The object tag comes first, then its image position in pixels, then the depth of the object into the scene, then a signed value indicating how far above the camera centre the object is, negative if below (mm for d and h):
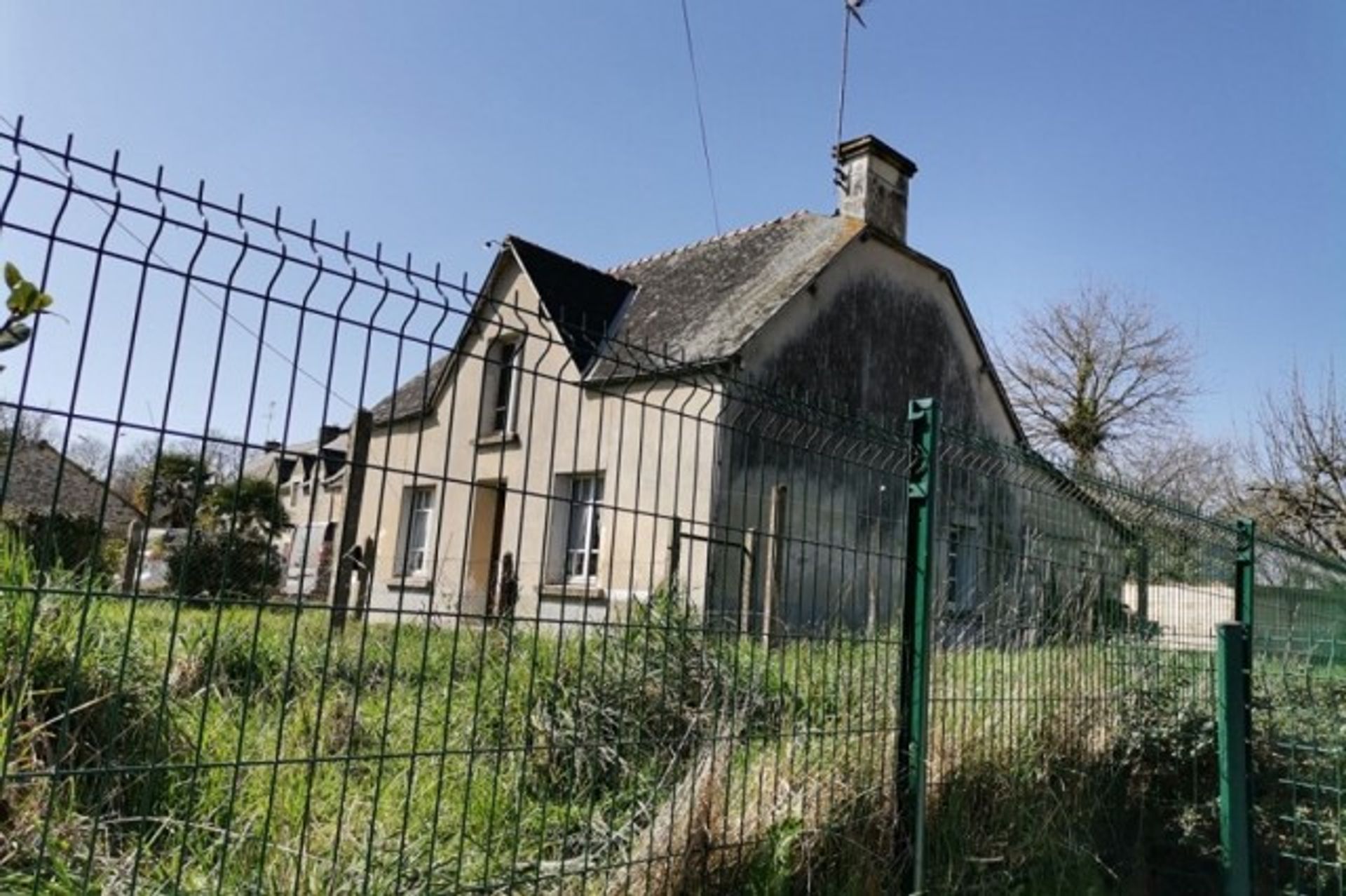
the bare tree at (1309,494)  18109 +2636
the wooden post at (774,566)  3602 +92
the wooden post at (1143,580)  5328 +206
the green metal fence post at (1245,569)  5492 +328
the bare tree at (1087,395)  28266 +6675
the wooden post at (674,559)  3311 +89
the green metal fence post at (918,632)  3762 -137
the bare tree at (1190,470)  23516 +4285
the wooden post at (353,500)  2588 +205
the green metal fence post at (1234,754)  4441 -643
